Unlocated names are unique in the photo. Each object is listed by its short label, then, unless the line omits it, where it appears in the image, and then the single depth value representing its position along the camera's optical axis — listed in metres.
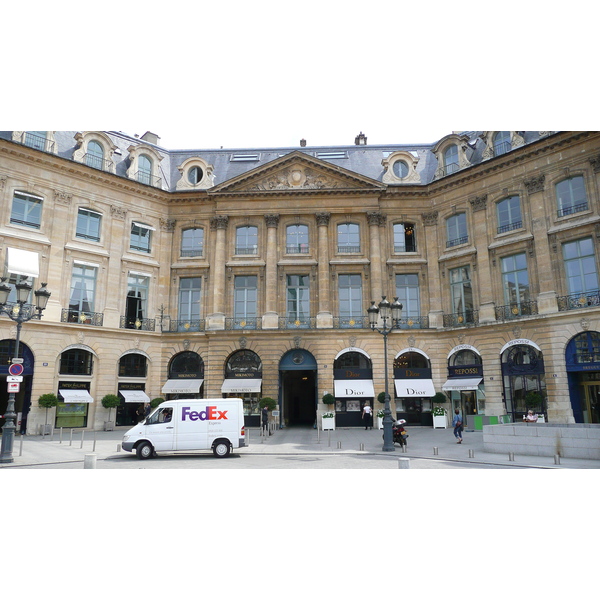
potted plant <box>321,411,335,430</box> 28.50
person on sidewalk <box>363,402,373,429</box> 28.05
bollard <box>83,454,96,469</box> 14.46
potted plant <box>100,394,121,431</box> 28.70
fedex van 18.08
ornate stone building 26.84
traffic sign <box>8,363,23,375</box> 16.27
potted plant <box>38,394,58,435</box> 26.05
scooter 19.47
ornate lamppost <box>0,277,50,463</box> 16.09
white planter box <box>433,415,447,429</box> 29.05
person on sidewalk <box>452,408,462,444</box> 22.00
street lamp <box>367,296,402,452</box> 19.39
